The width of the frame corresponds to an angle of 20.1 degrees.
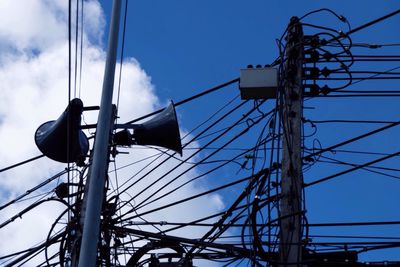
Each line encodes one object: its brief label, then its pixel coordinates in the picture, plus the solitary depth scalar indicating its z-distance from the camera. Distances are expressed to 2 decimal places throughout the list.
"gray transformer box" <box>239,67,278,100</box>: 13.87
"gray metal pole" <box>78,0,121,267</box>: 9.54
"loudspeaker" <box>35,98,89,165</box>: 12.41
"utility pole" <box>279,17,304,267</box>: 11.86
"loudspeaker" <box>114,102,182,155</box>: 12.74
